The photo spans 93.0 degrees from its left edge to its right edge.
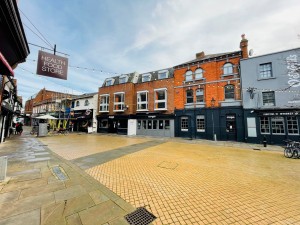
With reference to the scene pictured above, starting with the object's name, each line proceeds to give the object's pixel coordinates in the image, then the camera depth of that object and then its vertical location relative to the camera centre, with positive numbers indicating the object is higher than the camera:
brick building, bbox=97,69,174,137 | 20.61 +3.09
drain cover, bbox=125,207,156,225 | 2.99 -2.07
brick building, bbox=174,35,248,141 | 15.86 +3.13
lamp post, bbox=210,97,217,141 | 16.85 +2.27
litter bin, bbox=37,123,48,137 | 19.02 -0.91
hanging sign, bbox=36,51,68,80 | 6.97 +2.96
